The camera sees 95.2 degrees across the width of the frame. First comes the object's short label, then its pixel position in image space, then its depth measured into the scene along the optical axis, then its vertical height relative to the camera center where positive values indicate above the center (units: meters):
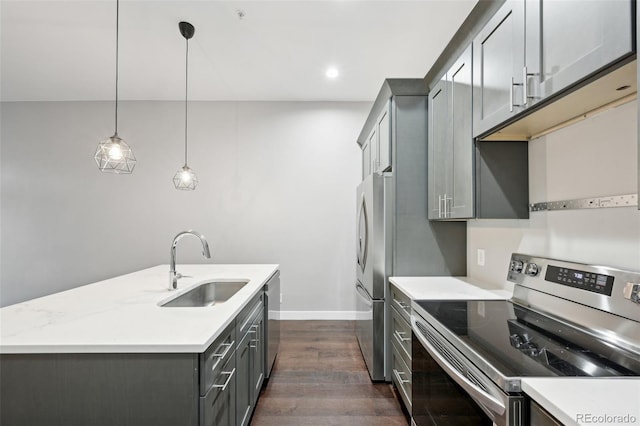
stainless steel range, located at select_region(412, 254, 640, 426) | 0.87 -0.44
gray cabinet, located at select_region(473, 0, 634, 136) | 0.84 +0.61
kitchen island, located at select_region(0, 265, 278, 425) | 1.03 -0.56
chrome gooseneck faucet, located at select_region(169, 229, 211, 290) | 1.90 -0.33
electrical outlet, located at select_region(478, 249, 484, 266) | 2.12 -0.28
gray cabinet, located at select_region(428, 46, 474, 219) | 1.68 +0.48
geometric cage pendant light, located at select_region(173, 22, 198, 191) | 2.46 +0.43
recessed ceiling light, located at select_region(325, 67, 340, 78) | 3.14 +1.60
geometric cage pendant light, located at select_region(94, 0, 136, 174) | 1.88 +0.42
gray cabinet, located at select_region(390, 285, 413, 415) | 1.79 -0.85
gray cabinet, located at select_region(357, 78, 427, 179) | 2.31 +0.87
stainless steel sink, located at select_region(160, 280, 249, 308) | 2.25 -0.58
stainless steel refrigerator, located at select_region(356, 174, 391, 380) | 2.30 -0.44
